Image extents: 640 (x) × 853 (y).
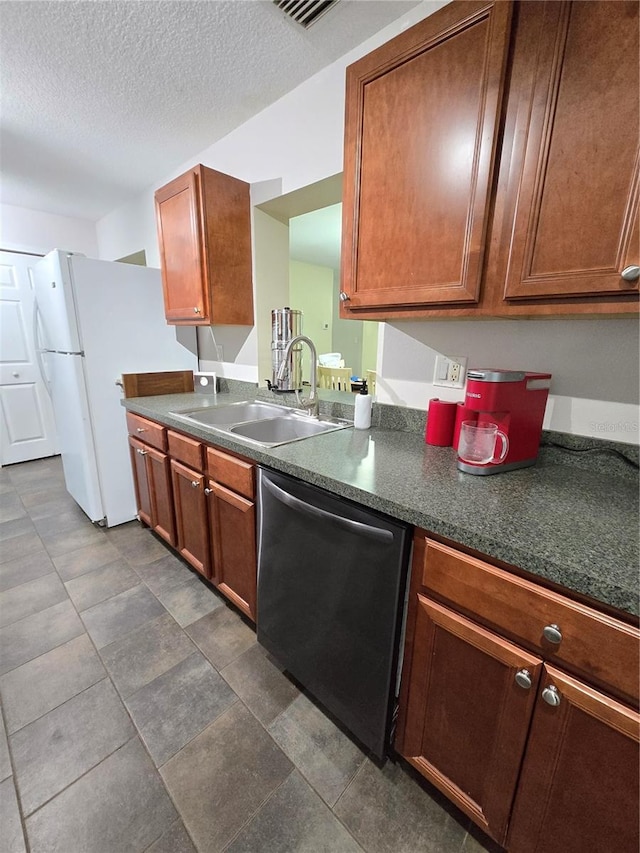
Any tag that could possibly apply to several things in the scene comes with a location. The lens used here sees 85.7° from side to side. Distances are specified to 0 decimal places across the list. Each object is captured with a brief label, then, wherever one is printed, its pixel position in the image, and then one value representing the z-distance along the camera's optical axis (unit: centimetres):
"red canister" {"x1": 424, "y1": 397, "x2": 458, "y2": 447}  127
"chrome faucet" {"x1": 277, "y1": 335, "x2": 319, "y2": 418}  158
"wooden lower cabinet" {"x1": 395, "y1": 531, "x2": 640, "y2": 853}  62
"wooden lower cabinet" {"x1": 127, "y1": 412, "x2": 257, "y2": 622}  140
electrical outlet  133
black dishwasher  92
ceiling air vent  123
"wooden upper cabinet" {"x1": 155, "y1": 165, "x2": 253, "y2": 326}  184
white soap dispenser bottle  150
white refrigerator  202
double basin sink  165
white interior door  320
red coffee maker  96
